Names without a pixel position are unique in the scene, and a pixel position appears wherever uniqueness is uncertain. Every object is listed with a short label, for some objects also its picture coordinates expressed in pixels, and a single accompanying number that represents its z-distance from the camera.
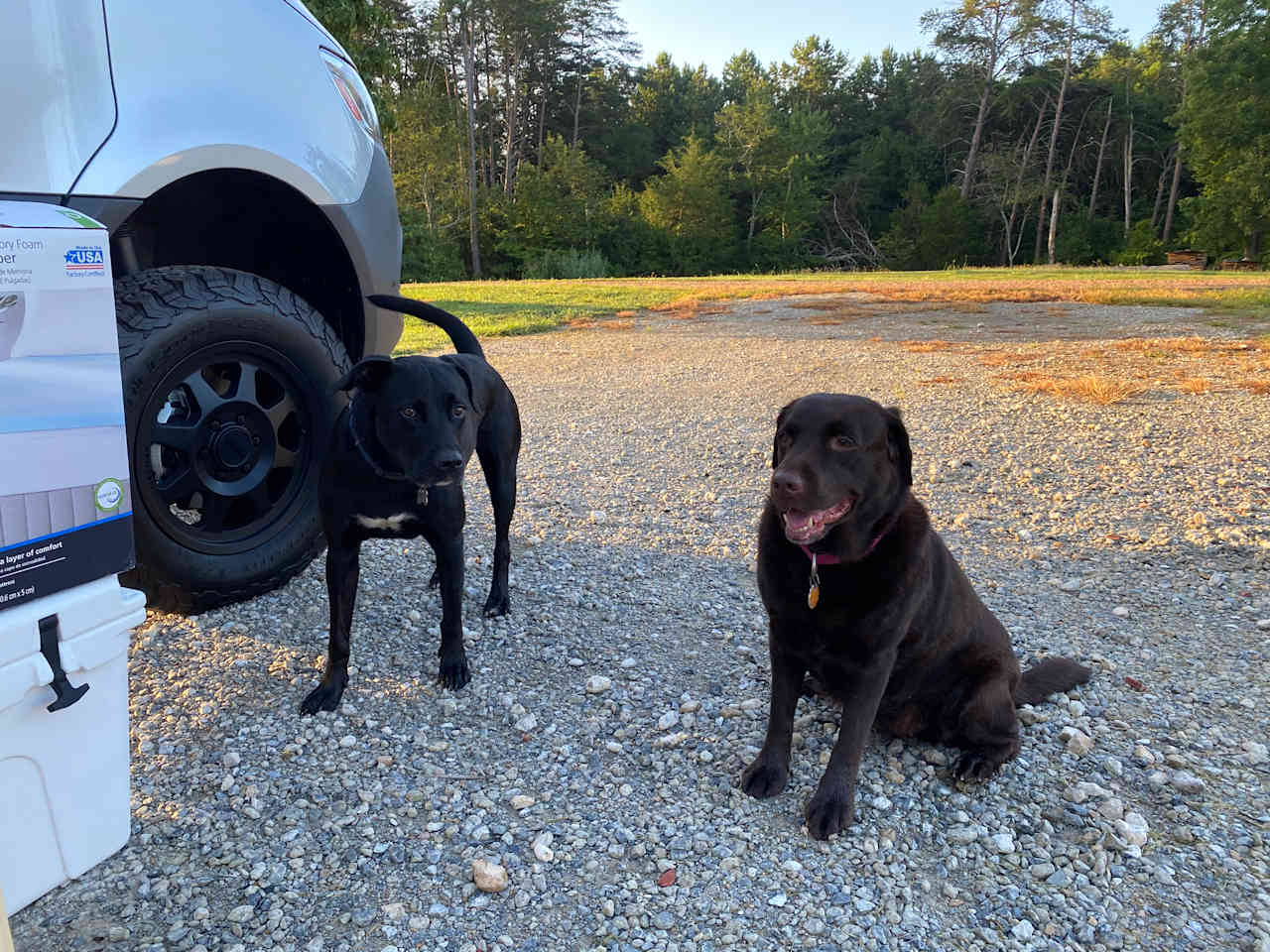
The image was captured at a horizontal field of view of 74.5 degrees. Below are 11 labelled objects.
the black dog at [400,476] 2.61
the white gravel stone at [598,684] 2.90
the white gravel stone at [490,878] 2.00
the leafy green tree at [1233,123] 33.88
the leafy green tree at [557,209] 44.78
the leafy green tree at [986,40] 44.97
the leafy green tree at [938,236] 45.31
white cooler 1.69
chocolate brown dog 2.25
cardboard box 1.61
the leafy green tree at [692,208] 47.12
